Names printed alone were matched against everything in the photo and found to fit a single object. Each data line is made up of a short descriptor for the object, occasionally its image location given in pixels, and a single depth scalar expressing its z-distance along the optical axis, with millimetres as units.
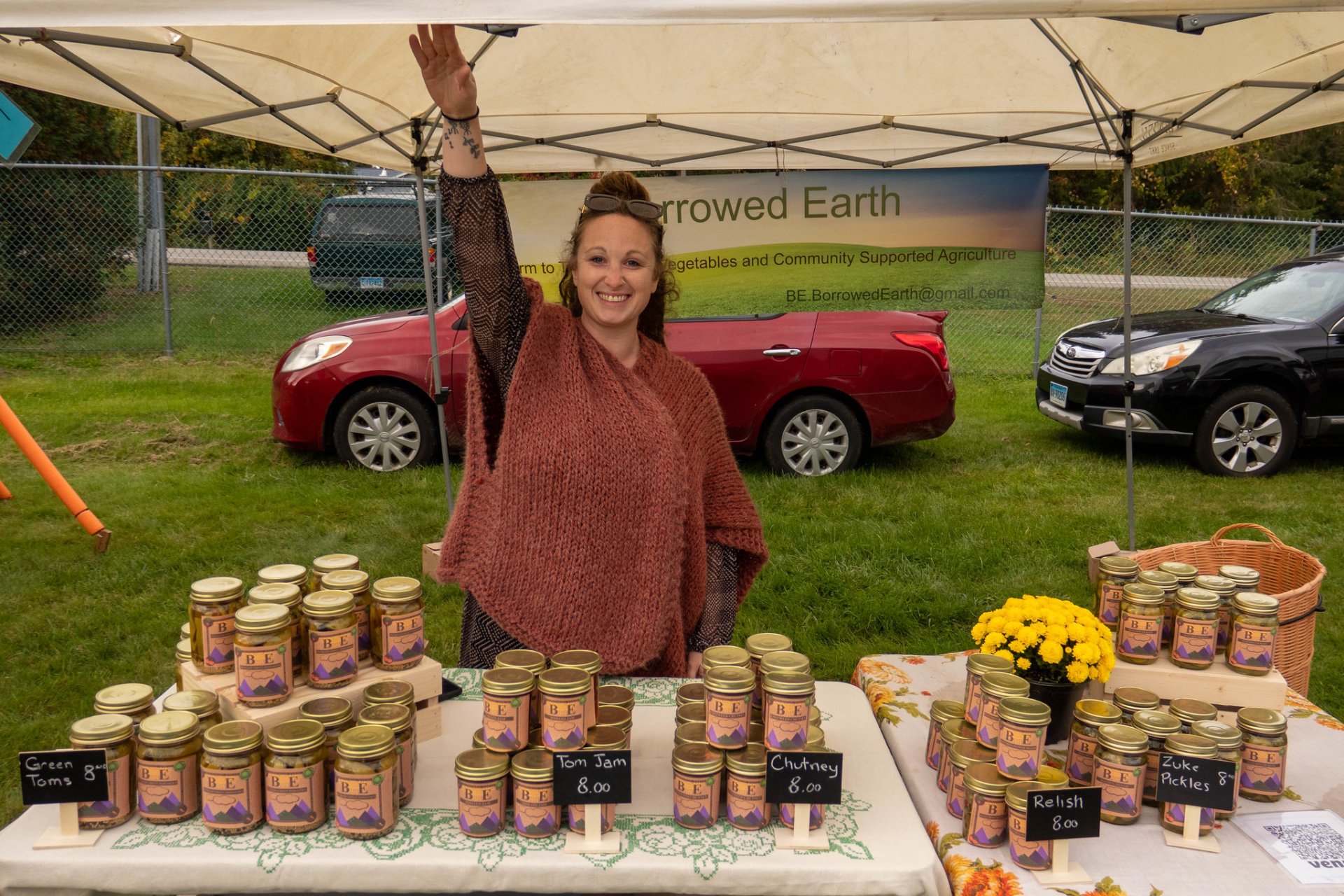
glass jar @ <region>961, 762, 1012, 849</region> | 1779
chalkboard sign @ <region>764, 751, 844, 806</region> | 1702
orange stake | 4895
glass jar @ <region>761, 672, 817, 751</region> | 1770
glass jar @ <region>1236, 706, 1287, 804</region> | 1975
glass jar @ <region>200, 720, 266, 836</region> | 1688
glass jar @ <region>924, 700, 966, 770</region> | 2080
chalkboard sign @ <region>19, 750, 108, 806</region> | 1649
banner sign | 4816
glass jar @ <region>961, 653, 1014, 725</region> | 2020
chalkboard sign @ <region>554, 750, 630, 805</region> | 1684
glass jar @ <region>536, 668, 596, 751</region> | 1777
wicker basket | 2936
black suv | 7031
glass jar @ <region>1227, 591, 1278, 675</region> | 2178
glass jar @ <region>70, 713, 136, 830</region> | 1700
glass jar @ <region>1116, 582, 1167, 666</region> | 2225
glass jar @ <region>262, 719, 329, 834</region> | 1696
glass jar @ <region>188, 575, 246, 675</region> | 1934
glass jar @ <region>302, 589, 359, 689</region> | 1928
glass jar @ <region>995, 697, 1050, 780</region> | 1804
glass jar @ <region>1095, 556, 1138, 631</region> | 2375
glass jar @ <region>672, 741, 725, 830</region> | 1740
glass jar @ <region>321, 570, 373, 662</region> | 2061
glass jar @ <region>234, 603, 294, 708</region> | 1844
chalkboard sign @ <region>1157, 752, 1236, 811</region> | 1804
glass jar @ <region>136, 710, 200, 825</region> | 1710
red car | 6734
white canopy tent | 3266
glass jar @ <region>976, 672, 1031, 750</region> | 1916
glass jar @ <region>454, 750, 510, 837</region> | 1719
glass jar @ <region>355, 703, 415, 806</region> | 1809
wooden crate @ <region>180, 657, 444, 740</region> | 1854
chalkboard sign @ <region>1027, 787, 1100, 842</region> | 1692
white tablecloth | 1638
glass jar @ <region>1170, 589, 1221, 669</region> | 2207
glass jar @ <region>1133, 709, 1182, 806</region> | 1927
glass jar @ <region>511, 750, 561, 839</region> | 1713
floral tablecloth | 1710
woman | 2230
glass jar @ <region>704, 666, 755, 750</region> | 1805
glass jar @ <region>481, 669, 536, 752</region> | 1794
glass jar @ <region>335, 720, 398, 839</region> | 1681
